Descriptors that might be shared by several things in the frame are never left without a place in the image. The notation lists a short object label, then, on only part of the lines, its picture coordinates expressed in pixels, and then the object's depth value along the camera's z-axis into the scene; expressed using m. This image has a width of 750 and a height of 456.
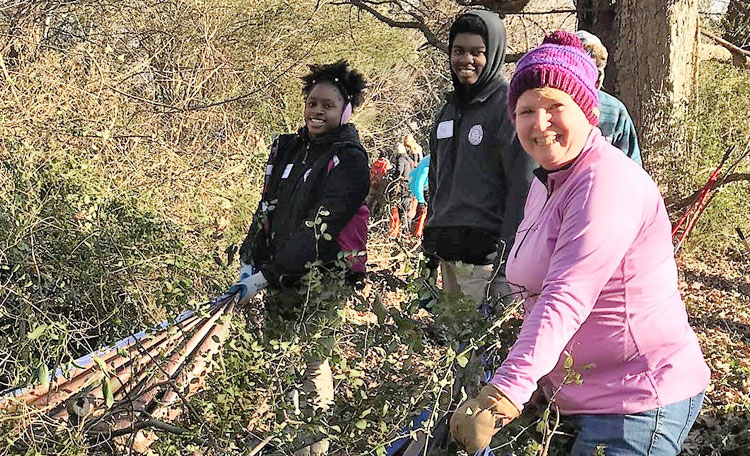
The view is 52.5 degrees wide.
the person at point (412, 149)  11.52
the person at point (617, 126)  3.38
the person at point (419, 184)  9.81
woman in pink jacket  1.50
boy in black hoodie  3.03
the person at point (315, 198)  2.99
